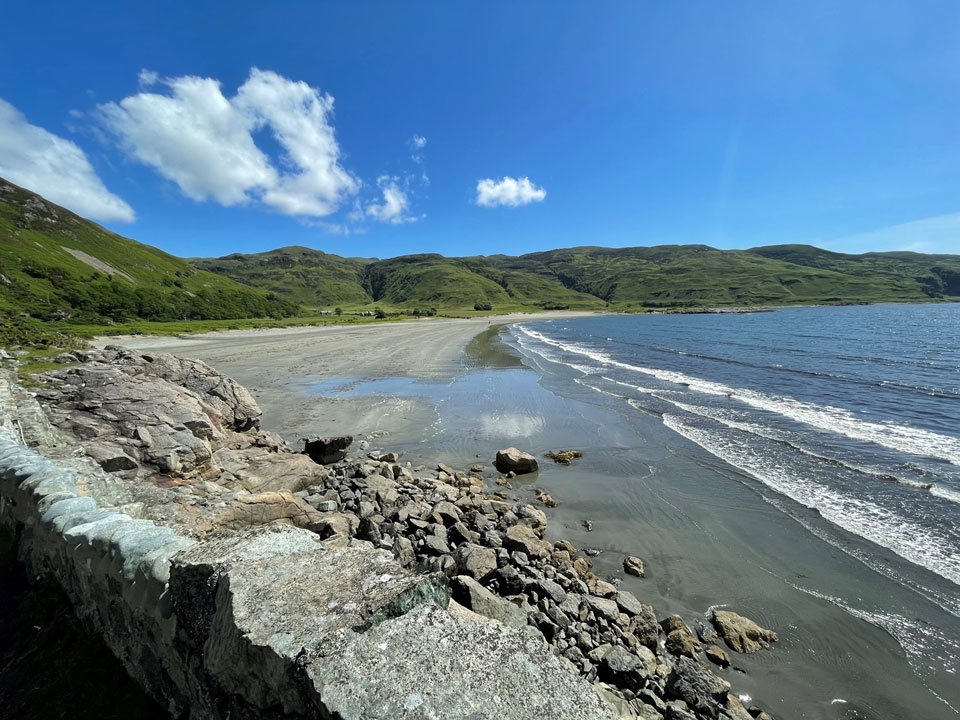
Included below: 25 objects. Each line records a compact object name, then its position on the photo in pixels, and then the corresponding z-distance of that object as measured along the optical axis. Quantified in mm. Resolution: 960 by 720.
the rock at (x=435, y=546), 9602
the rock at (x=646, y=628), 7617
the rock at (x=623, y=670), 6418
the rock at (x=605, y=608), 7848
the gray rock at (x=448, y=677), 2682
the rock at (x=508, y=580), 8391
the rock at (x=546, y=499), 13695
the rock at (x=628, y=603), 8320
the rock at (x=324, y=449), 16078
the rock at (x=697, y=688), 6211
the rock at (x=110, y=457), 8797
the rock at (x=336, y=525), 9062
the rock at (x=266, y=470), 11164
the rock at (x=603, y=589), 8836
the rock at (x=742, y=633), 7926
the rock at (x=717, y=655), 7516
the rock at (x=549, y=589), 8094
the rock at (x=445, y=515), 11116
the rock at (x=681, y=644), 7598
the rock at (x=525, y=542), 9891
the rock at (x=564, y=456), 17398
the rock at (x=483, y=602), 7012
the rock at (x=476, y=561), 8586
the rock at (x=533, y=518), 11793
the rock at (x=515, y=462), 16062
